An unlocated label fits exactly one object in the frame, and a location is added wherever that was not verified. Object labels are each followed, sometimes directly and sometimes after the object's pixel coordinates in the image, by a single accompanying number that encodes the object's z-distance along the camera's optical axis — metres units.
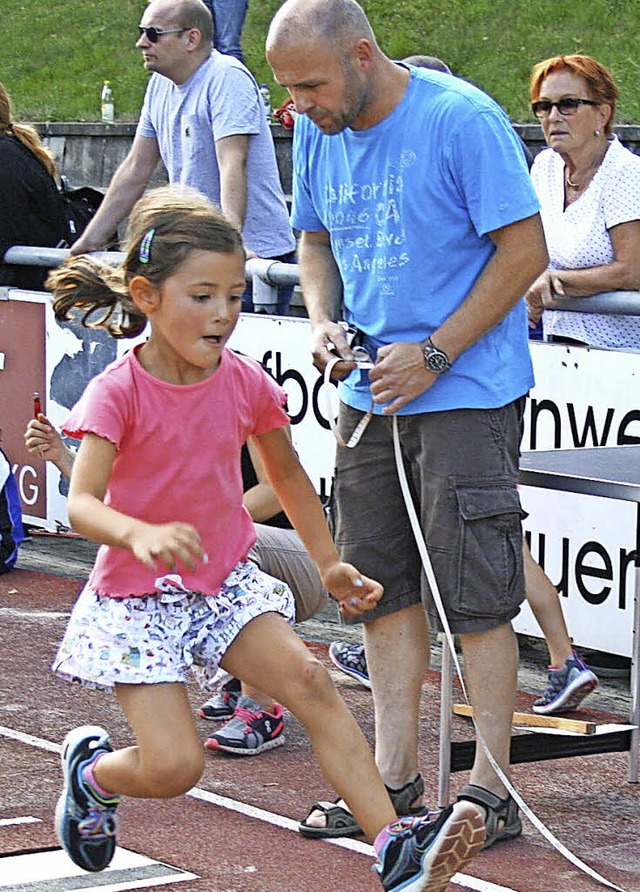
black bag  18.05
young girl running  7.71
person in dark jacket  17.03
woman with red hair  12.23
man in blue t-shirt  8.43
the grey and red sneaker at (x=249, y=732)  10.57
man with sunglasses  14.51
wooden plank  10.02
